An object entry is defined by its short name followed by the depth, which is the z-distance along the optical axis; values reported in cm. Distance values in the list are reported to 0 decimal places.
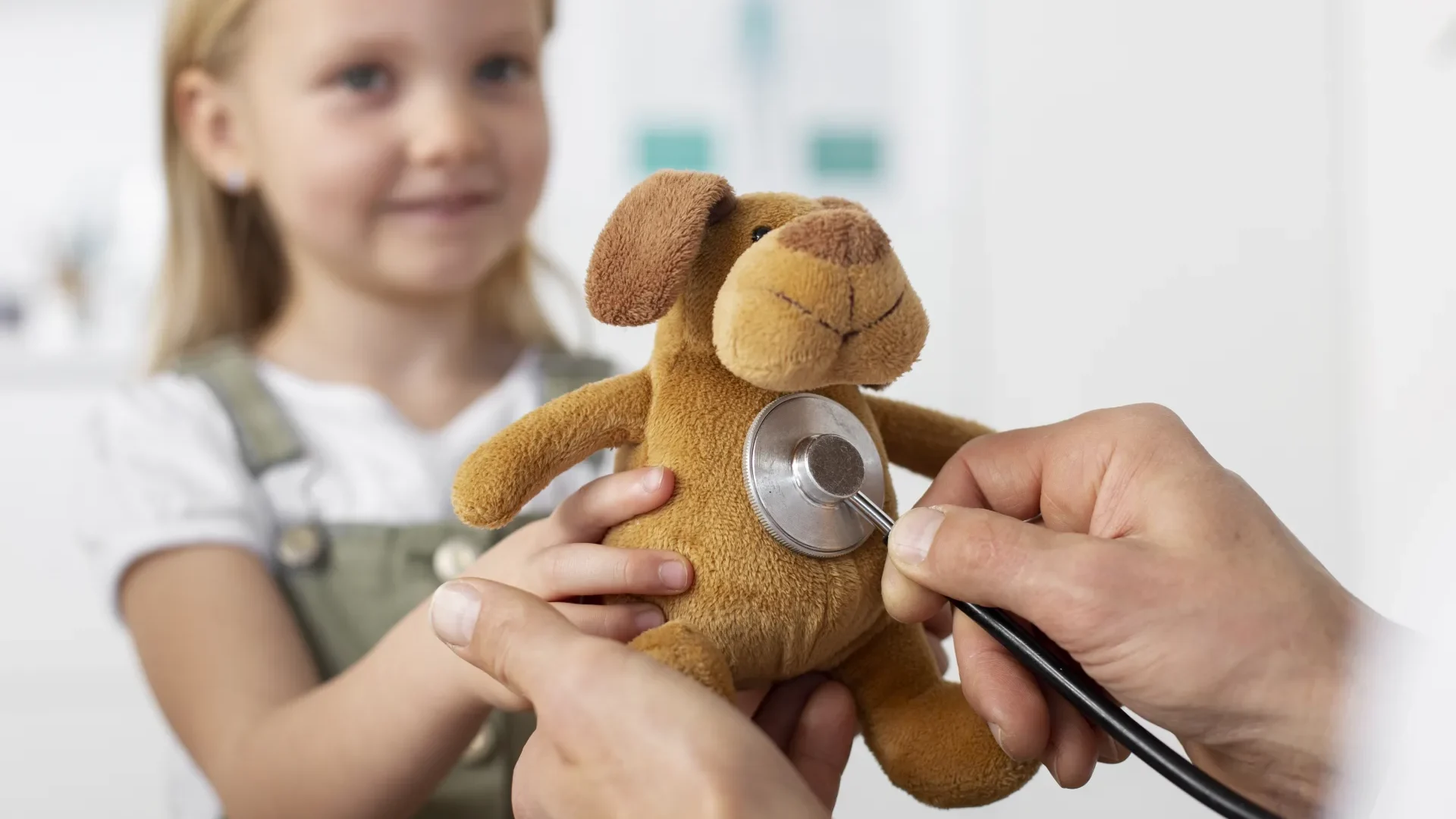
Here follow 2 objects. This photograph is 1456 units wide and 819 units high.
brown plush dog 34
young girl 58
